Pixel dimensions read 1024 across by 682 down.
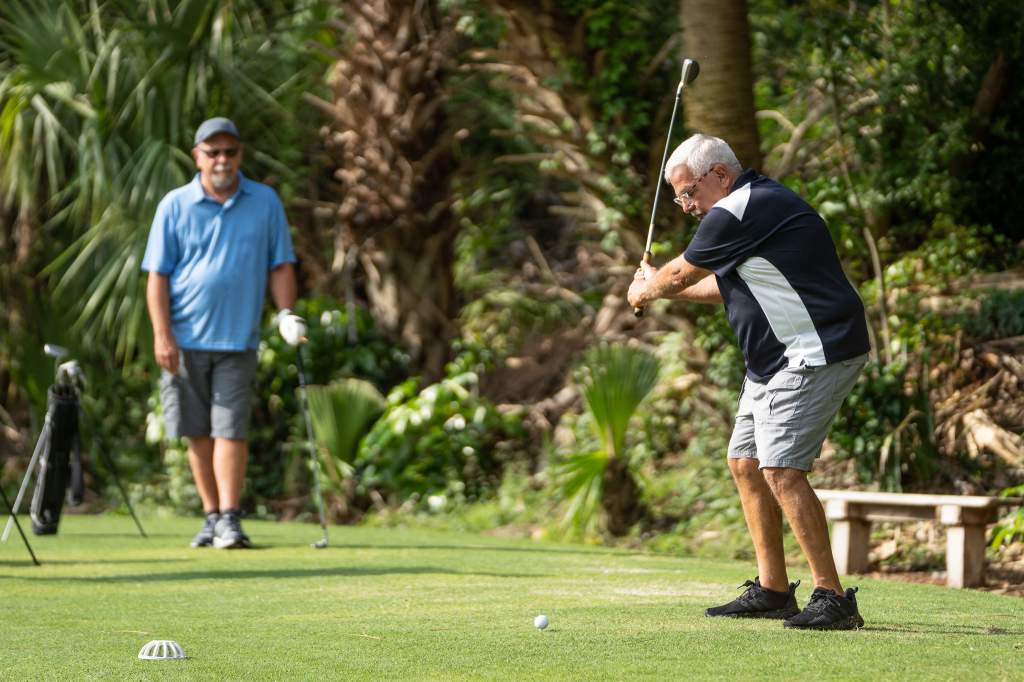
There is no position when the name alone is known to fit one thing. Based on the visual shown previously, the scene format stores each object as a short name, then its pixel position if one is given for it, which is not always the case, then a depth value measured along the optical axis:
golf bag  17.23
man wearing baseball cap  16.87
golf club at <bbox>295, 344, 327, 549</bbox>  17.19
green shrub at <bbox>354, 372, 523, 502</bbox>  23.80
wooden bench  15.38
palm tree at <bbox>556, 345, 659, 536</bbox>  20.16
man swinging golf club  10.62
